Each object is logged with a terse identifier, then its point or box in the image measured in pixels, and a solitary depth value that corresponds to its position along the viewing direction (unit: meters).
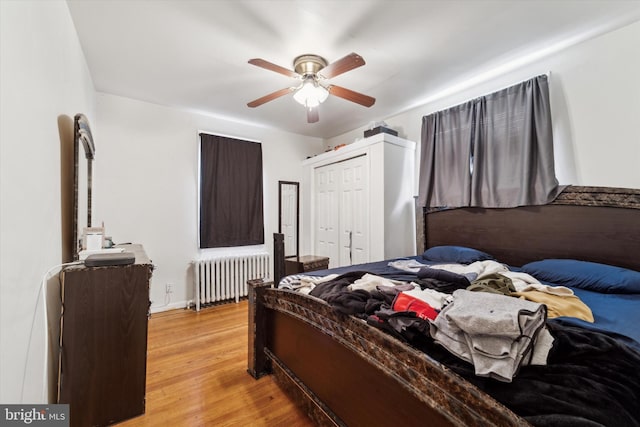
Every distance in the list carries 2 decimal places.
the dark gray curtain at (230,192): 3.58
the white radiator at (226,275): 3.39
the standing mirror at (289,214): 4.32
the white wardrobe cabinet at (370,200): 3.19
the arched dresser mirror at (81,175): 1.67
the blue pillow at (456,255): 2.50
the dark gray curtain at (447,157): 2.81
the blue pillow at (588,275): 1.66
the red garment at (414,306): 1.11
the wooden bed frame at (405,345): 0.84
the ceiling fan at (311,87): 2.16
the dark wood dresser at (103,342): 1.43
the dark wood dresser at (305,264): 3.18
